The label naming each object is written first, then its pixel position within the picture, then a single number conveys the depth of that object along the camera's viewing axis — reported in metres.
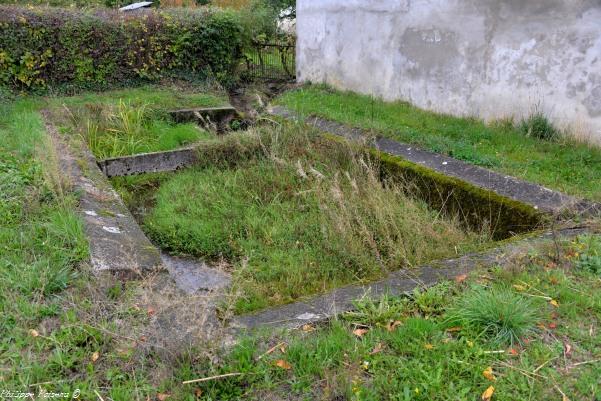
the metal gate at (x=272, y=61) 12.03
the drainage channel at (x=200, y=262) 2.76
